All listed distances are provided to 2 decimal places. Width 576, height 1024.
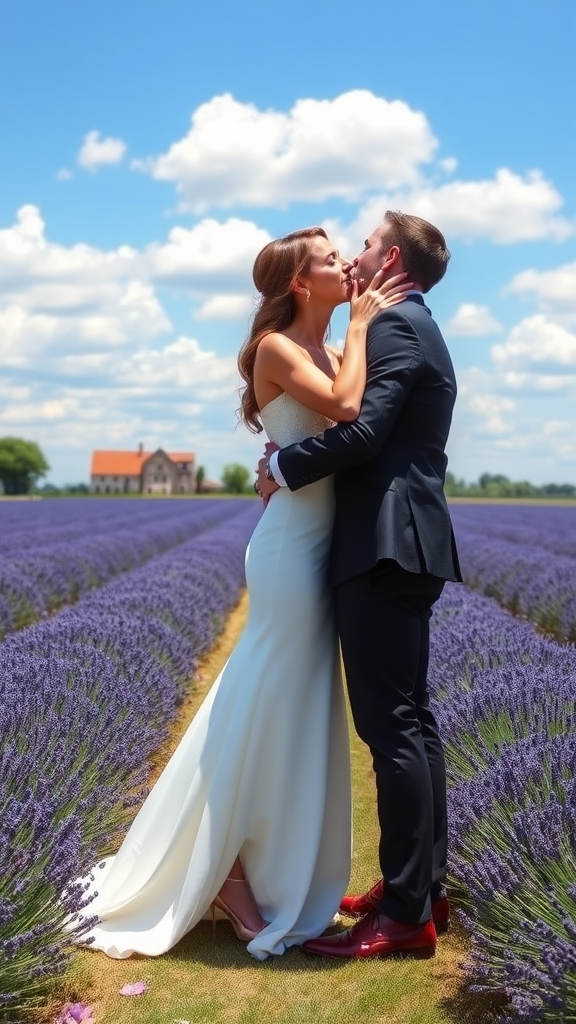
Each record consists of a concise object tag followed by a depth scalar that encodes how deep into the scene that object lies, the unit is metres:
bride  2.73
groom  2.55
